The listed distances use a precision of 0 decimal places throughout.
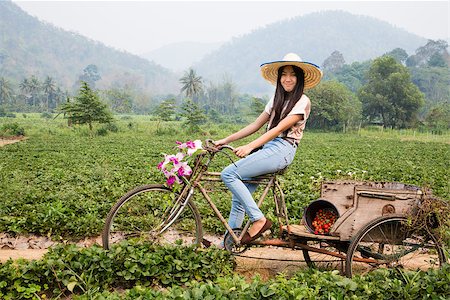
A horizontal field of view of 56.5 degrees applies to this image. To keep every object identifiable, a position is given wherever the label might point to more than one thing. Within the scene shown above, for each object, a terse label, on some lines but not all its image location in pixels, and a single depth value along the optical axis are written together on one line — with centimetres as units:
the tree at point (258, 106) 5436
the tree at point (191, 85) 8050
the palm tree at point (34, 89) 8406
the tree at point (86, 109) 3347
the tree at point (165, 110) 4247
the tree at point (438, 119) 4932
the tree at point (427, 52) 11531
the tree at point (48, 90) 8262
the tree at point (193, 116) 4101
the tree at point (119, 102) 8531
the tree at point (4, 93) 7898
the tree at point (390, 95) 5459
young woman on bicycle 391
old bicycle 391
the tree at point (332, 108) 5322
